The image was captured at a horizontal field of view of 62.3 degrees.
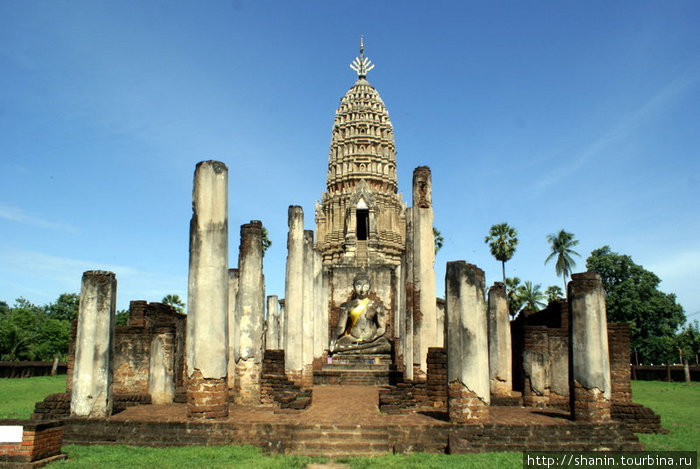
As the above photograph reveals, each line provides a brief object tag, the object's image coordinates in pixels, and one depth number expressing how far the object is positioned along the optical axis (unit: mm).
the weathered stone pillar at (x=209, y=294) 10578
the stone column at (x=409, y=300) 16578
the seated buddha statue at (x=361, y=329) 25516
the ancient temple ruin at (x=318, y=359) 10234
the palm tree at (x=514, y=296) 44031
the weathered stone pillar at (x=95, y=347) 10844
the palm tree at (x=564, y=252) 50750
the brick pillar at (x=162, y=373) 14477
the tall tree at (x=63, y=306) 60438
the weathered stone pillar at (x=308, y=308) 19078
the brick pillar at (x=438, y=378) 13211
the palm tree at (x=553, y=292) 47584
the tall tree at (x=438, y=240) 47966
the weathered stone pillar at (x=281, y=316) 30684
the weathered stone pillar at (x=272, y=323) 24844
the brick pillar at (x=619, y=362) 12992
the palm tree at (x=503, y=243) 46156
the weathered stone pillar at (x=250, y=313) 13781
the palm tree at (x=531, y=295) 45722
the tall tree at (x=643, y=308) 42984
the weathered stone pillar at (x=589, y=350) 10969
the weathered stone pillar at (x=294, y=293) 17109
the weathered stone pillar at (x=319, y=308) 22594
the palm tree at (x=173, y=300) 44253
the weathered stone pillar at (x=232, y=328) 15127
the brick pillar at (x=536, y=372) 14375
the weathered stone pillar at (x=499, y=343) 15008
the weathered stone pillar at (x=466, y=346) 10531
